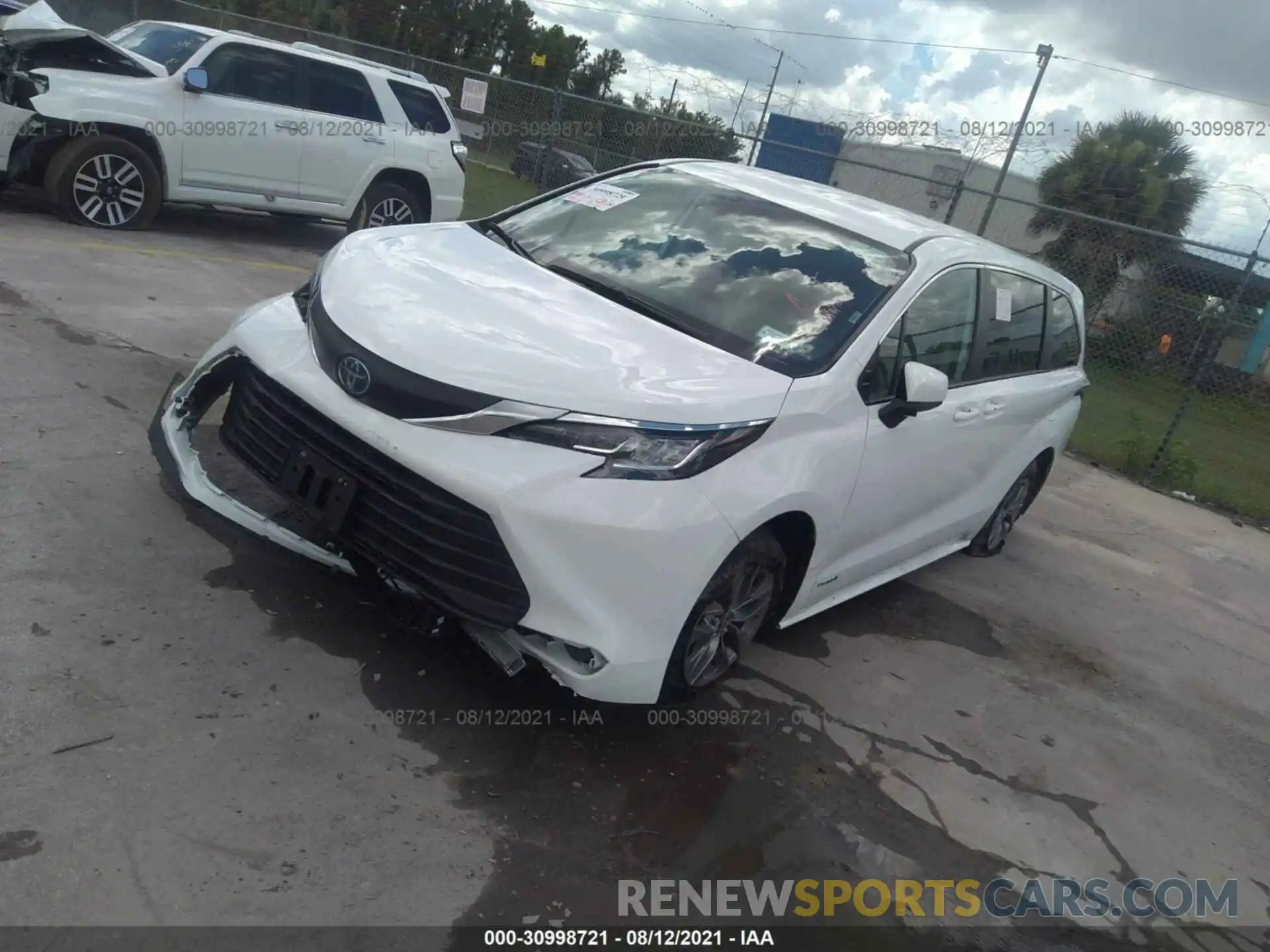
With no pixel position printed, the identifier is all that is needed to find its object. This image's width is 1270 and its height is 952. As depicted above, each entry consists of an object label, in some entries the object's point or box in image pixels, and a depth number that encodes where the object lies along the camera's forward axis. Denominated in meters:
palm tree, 18.53
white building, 17.17
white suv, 8.07
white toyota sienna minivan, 3.01
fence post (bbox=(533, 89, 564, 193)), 14.21
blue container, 17.84
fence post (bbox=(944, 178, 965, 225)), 11.83
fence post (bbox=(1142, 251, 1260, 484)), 9.40
